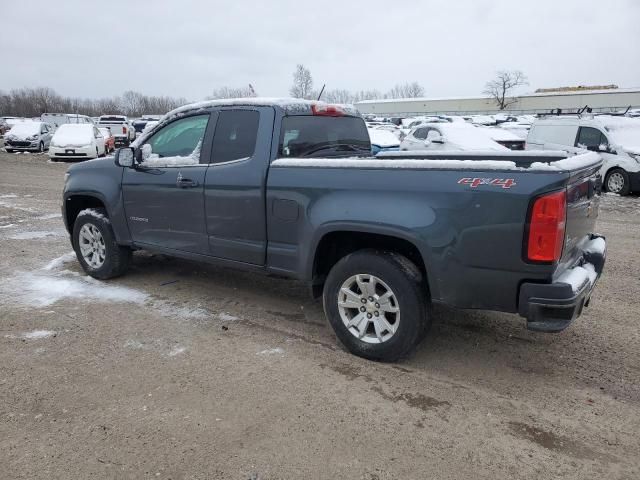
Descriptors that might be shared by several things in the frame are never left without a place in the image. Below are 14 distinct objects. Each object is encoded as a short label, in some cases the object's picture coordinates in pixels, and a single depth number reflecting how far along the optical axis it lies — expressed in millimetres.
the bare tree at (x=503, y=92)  84750
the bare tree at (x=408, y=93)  138125
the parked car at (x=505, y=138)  13341
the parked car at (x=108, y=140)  21828
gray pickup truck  3188
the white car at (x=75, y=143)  19500
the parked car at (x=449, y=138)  12477
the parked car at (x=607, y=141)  12391
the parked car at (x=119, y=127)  27156
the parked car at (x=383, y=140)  14594
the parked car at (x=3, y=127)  42053
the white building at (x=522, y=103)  71312
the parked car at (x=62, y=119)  28547
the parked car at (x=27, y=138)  23648
